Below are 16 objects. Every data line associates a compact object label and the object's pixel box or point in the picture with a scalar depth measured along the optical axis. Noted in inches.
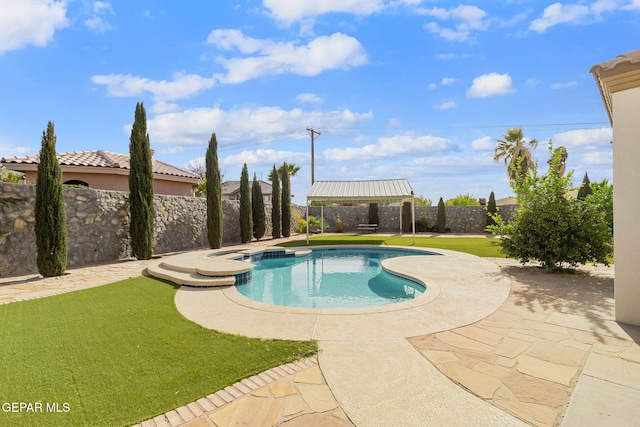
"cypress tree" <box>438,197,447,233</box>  874.8
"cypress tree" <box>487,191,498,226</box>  834.5
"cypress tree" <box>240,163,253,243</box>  662.5
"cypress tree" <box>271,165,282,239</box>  763.4
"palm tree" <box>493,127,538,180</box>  913.5
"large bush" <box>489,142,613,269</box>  285.1
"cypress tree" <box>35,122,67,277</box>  317.1
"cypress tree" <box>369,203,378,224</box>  935.0
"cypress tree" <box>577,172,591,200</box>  743.5
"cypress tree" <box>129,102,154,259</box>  432.5
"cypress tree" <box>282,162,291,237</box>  794.8
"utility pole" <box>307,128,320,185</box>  1147.3
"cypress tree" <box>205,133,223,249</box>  557.0
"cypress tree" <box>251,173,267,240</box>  716.7
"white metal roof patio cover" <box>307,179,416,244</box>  654.5
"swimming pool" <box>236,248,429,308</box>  269.0
